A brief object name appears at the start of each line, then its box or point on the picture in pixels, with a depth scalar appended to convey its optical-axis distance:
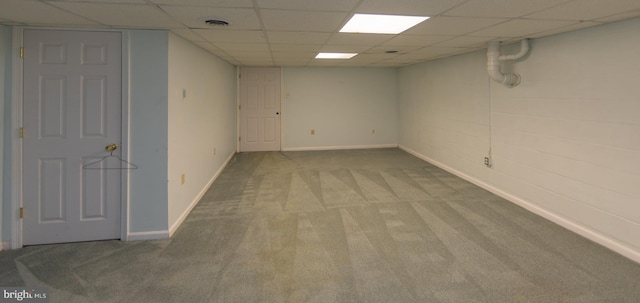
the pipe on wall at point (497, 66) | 3.98
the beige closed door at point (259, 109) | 7.73
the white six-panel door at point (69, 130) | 2.95
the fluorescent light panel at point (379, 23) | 2.79
